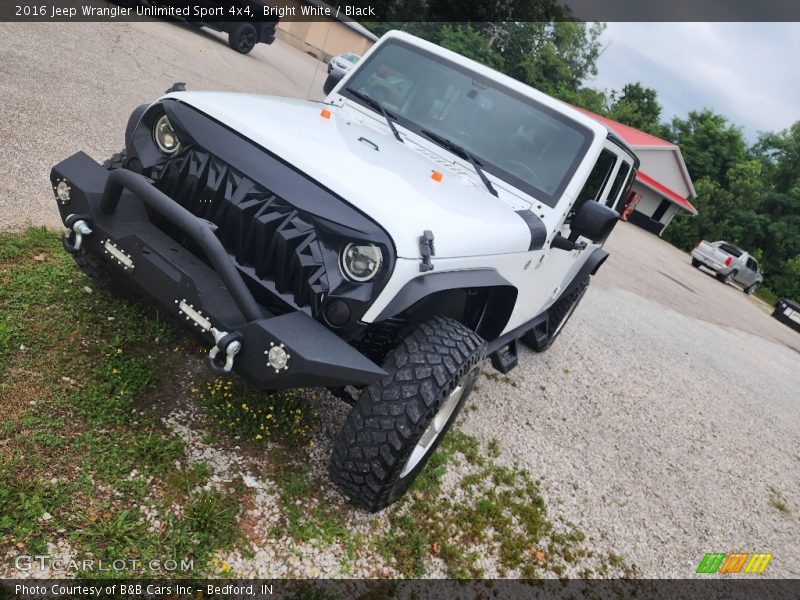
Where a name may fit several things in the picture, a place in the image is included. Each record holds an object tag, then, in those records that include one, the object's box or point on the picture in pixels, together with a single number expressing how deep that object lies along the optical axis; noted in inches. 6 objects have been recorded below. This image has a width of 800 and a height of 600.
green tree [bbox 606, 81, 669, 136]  1972.2
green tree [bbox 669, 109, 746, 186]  1632.6
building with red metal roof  1314.0
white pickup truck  968.9
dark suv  573.6
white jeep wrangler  92.7
